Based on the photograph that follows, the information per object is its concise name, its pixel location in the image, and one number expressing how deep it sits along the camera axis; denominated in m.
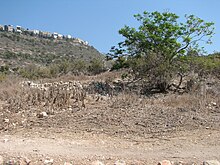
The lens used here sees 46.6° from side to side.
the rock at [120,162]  3.89
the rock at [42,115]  6.39
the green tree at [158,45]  10.16
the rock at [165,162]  3.85
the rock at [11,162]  4.01
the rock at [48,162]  3.96
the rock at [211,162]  3.84
